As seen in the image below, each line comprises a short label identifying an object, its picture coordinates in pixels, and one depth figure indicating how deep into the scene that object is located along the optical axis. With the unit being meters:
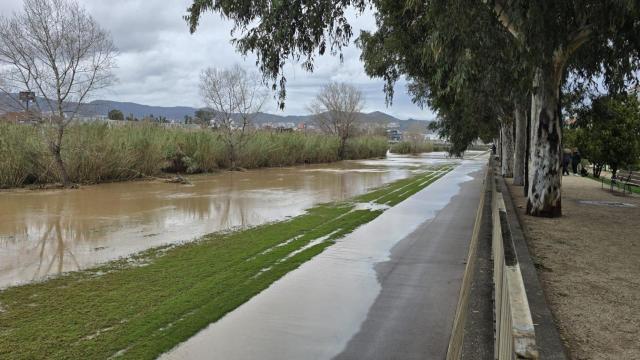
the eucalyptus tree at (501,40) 6.86
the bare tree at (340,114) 58.99
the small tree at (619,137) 23.88
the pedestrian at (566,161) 27.79
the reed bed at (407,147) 91.75
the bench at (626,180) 17.76
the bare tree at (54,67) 18.56
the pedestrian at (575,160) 30.12
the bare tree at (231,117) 33.44
